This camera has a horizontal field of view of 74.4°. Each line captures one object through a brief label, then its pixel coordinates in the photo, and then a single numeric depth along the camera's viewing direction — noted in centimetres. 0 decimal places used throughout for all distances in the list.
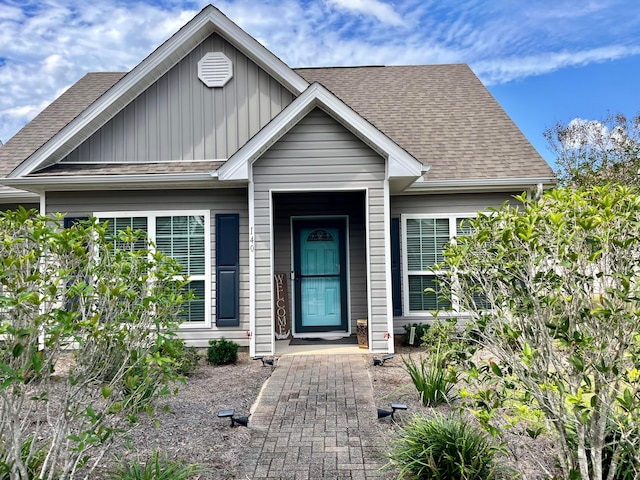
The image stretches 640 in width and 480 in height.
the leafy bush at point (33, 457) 268
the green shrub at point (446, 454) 279
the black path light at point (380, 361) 610
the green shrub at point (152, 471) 272
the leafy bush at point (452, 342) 273
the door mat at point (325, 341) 777
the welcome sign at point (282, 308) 837
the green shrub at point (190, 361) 583
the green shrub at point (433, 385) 427
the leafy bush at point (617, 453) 242
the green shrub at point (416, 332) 730
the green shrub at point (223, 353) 650
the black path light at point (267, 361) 623
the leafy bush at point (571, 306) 222
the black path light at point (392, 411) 381
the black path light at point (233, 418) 382
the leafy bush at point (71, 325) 215
